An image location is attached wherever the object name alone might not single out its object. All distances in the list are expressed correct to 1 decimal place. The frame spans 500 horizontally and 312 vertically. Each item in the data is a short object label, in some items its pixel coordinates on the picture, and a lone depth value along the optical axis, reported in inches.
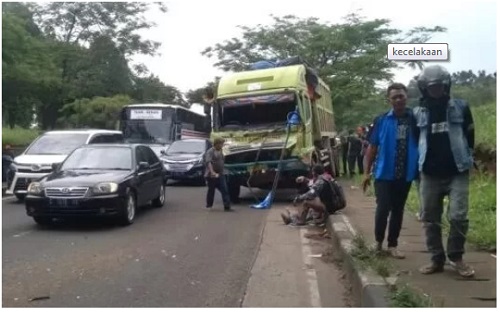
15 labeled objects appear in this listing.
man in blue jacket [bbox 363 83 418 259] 239.0
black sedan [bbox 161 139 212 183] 720.1
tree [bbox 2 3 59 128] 729.5
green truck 498.3
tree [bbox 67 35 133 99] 903.7
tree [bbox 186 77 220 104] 1274.4
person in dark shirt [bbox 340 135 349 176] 754.8
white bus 924.0
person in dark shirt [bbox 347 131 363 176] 682.2
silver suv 505.4
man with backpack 374.9
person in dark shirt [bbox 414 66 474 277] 202.5
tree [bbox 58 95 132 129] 1224.8
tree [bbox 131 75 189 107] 1270.9
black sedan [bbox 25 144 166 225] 359.6
